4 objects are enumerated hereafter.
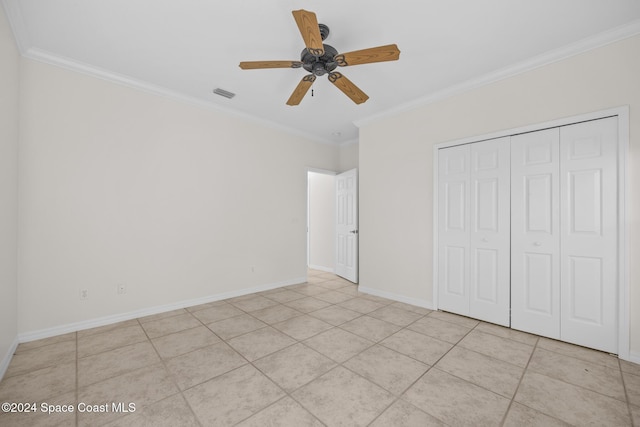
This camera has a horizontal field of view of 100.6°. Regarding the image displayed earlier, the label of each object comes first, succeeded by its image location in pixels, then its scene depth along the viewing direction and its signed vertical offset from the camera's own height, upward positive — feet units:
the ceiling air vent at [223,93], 11.84 +5.57
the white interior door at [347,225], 17.29 -0.58
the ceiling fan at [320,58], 6.15 +4.34
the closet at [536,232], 8.37 -0.47
